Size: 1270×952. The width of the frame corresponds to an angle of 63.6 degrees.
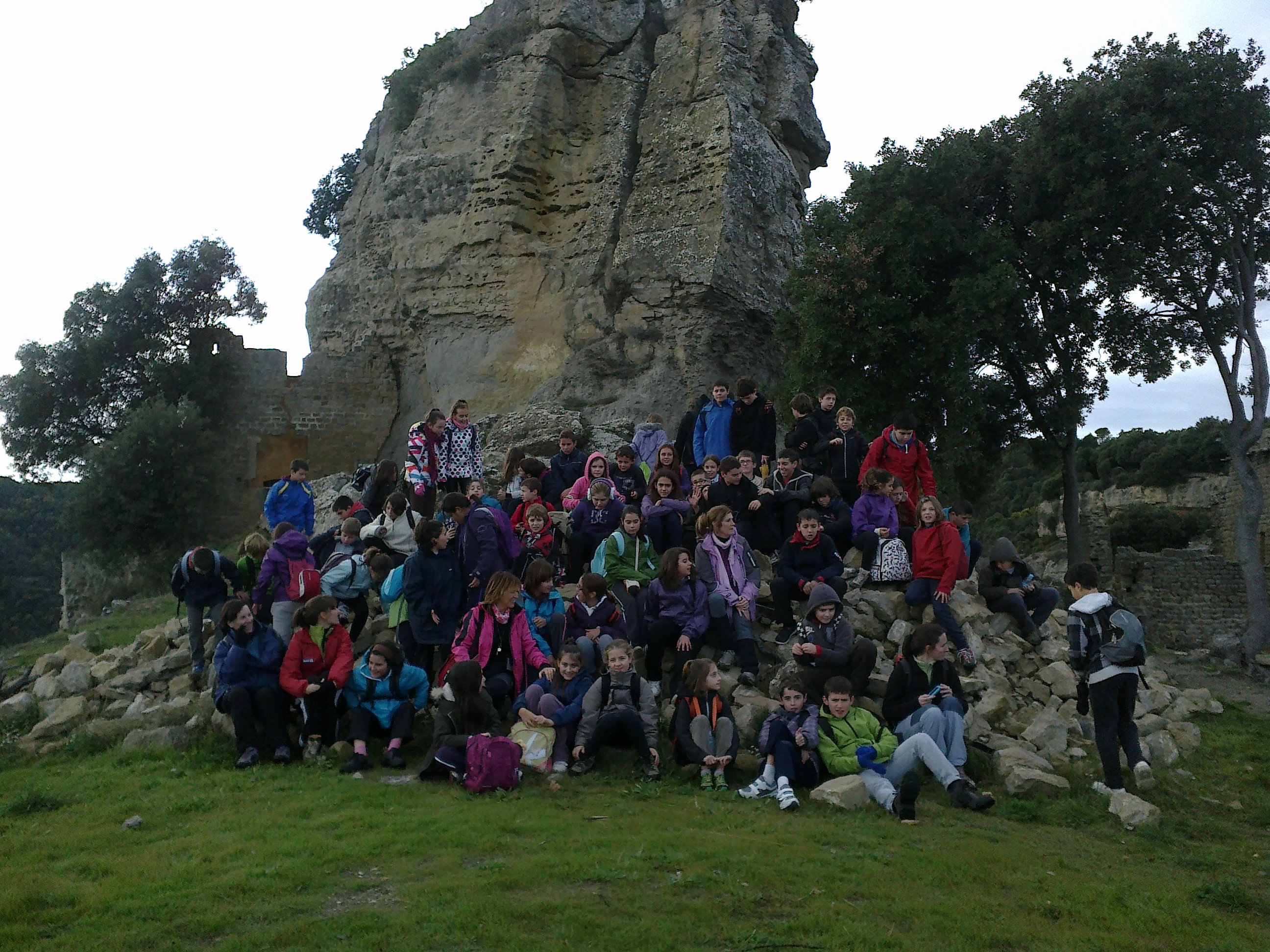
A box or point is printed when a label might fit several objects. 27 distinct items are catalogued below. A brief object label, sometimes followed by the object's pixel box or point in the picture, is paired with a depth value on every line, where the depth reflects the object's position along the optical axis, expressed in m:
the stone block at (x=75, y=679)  10.75
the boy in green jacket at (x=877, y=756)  6.98
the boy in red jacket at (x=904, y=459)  11.70
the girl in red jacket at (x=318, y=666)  8.32
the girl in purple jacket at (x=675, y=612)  8.91
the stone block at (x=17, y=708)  10.04
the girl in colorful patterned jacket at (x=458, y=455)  12.27
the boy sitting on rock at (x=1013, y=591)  10.66
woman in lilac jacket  9.16
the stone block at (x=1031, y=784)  7.48
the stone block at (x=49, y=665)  11.88
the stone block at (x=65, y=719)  9.46
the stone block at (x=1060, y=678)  9.91
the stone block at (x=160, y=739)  8.77
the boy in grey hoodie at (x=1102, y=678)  7.47
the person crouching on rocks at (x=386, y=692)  8.21
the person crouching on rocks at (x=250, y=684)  8.34
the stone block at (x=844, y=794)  6.92
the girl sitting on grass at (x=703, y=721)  7.68
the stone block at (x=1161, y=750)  8.77
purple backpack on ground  7.25
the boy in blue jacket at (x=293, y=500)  11.72
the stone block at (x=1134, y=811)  7.04
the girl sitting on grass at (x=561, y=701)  7.73
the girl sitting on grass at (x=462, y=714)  7.59
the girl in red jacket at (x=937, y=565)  9.70
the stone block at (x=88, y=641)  13.59
